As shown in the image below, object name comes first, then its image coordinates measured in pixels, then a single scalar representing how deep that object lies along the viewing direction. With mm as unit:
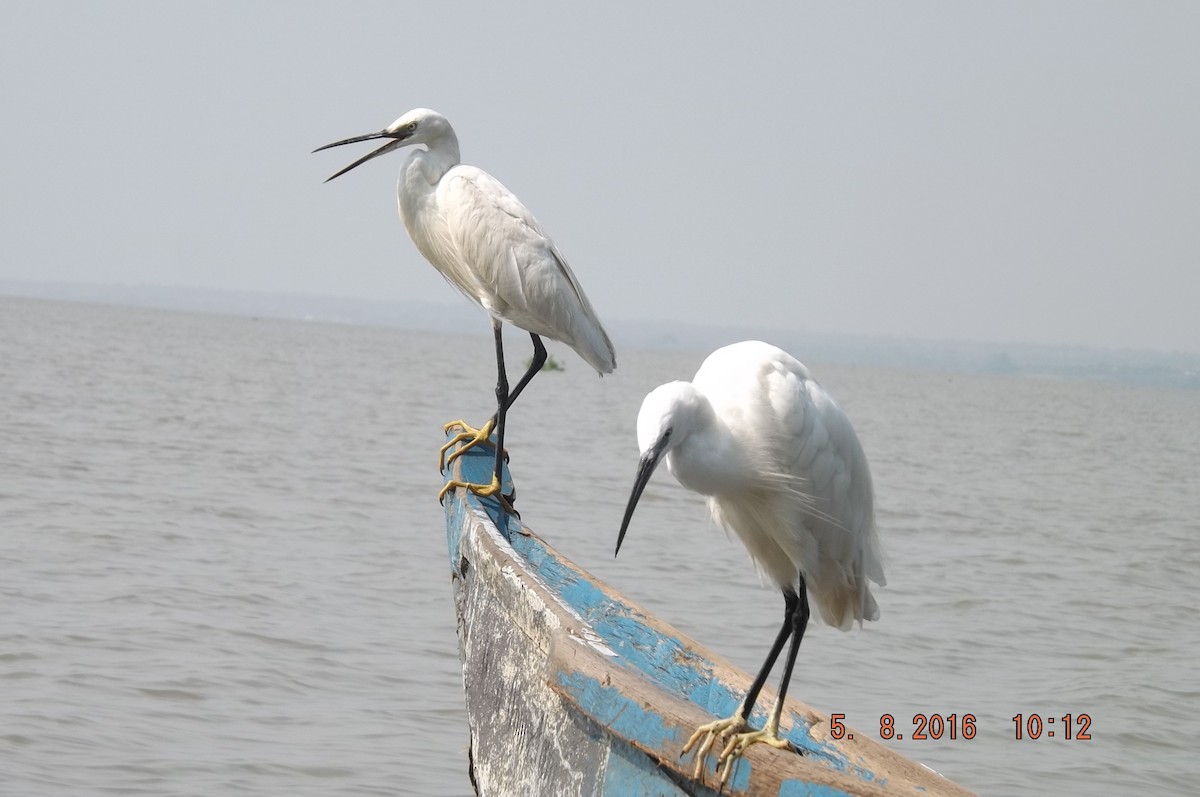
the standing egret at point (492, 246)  10820
